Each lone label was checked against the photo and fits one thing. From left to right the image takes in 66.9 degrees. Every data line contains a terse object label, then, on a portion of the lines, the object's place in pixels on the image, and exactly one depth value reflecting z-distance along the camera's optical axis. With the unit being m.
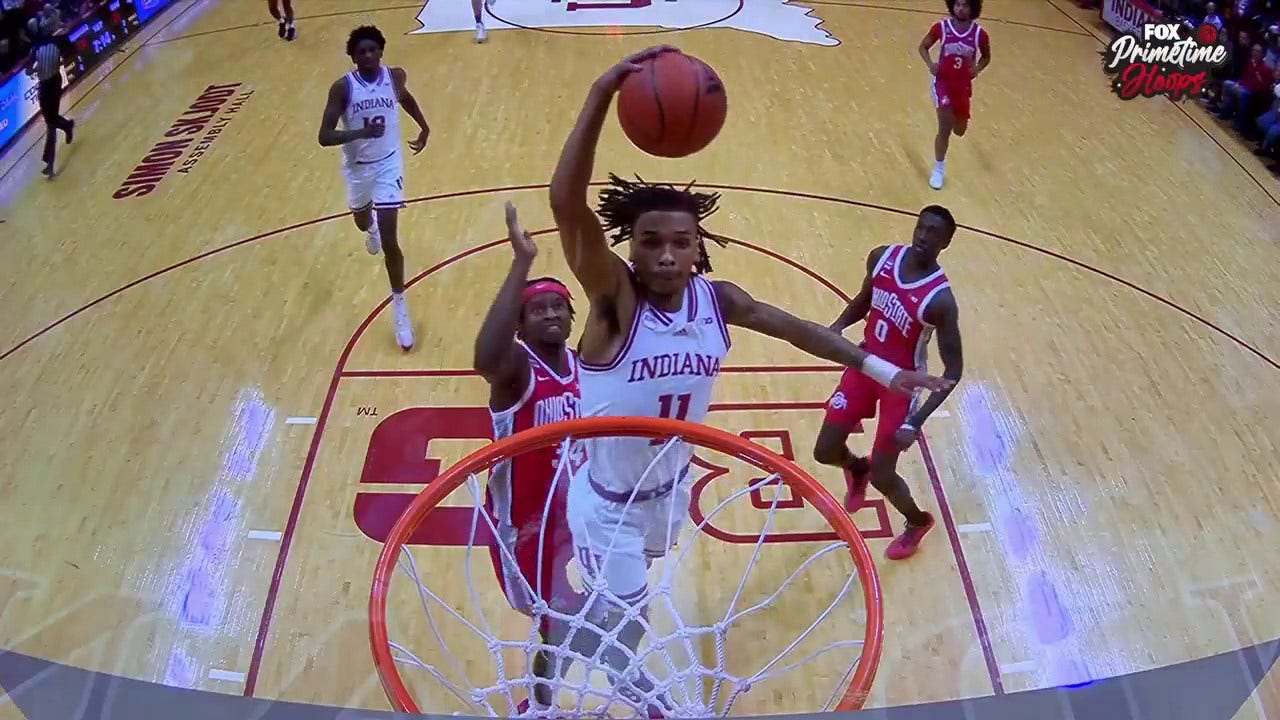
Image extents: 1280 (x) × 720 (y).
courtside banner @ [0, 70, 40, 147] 7.90
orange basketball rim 2.26
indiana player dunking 2.26
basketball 2.58
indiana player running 4.93
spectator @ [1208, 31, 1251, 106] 8.22
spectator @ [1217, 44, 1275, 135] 7.76
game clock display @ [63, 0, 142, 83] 9.10
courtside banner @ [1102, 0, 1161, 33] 9.46
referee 7.41
